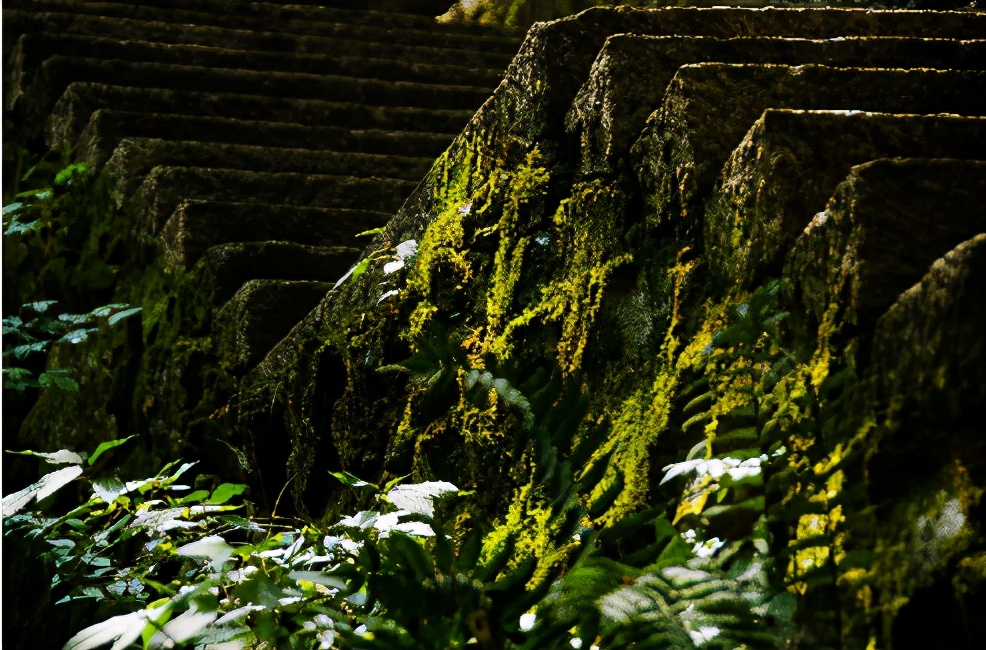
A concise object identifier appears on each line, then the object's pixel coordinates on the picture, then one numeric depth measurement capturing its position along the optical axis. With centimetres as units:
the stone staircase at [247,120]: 730
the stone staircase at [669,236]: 282
